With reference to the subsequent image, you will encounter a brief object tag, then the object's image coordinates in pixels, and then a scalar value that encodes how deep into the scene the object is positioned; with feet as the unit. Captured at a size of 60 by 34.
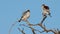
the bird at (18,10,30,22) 68.13
